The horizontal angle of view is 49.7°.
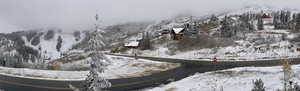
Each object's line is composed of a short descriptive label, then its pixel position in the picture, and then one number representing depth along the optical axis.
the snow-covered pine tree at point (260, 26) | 131.54
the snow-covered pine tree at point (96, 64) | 16.52
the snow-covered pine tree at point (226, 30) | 114.38
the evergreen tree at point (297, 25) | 116.44
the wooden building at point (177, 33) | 117.38
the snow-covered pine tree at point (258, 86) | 23.96
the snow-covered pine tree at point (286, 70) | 22.62
